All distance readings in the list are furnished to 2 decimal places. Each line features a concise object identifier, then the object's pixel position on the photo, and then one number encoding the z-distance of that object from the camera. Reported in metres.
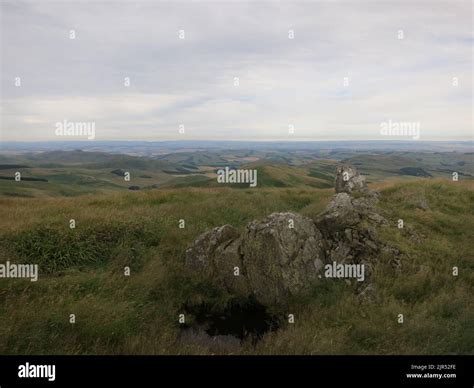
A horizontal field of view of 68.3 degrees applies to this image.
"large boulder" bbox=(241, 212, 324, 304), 11.30
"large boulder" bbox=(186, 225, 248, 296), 12.08
